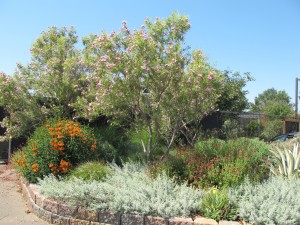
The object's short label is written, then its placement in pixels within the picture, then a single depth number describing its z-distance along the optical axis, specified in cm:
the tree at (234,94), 1617
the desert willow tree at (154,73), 644
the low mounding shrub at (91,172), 632
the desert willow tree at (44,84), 967
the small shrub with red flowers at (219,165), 580
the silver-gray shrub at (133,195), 475
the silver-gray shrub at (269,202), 434
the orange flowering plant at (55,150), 701
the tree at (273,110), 1711
